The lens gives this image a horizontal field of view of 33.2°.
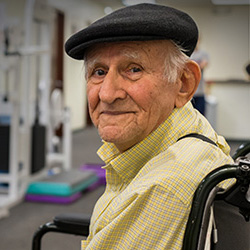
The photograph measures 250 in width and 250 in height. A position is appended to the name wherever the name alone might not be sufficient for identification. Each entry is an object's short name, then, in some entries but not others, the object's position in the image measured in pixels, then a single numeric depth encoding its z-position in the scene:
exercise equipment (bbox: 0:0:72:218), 3.55
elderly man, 0.72
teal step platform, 3.75
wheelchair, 0.68
